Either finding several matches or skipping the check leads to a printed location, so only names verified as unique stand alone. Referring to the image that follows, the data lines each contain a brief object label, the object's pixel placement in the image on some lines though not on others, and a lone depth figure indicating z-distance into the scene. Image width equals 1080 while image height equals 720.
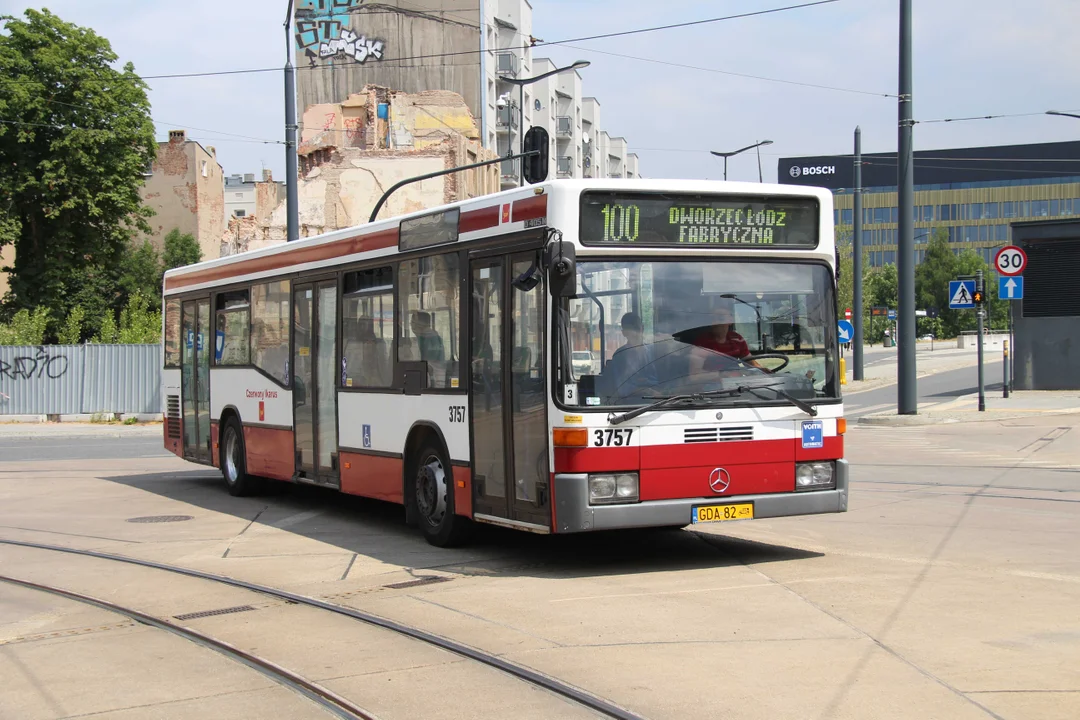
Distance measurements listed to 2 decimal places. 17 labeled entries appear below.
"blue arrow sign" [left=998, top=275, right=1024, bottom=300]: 27.31
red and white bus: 9.02
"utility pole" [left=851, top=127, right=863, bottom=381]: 40.59
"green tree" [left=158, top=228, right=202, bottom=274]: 74.75
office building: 114.00
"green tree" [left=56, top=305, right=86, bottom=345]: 37.62
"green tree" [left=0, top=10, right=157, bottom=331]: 47.69
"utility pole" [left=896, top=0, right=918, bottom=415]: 25.05
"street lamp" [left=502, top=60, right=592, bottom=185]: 27.80
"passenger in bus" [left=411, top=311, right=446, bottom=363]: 10.80
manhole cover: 13.68
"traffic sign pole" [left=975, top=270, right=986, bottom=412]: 27.19
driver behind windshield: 9.23
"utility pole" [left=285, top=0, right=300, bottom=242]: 24.92
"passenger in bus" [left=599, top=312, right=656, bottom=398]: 9.03
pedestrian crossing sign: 27.36
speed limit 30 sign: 27.19
